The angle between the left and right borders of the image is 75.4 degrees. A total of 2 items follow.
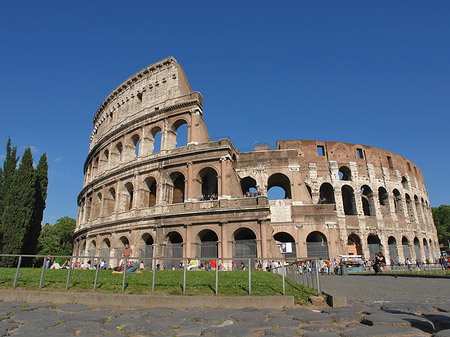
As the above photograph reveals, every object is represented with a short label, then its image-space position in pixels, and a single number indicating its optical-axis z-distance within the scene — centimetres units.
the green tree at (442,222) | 5530
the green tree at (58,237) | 4817
